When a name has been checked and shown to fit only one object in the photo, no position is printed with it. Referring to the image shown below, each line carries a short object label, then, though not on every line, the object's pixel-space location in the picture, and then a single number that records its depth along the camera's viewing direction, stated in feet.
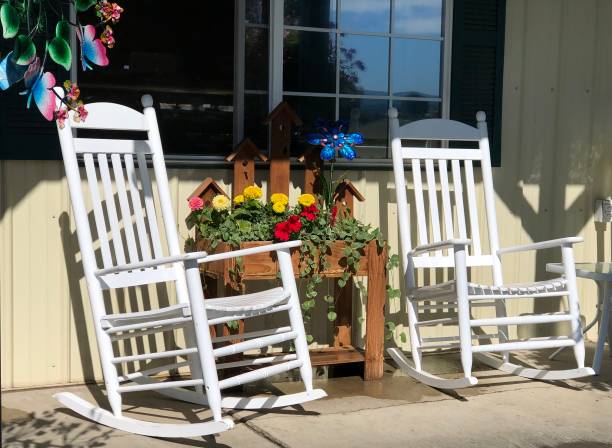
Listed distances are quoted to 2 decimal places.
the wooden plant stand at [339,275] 12.18
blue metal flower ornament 13.28
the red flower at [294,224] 12.26
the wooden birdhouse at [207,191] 12.98
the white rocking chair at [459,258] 12.10
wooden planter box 12.15
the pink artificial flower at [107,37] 6.07
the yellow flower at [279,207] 12.77
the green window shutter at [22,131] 12.12
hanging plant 5.27
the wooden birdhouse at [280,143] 13.32
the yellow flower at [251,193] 12.90
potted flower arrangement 12.27
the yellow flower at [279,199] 12.86
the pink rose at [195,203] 12.58
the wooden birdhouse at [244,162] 13.20
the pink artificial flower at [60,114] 5.87
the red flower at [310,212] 12.55
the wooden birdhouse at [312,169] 13.65
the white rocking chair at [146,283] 10.21
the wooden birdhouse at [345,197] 13.73
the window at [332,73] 13.89
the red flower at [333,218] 13.08
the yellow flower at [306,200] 12.74
